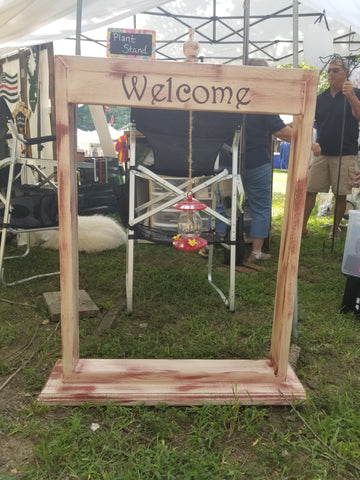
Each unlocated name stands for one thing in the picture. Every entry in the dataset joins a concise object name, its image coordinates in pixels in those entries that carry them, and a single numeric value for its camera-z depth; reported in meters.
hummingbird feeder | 1.55
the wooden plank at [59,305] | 2.05
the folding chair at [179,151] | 2.04
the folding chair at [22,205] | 2.40
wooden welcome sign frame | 1.24
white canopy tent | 2.62
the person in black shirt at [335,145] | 3.60
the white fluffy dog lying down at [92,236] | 3.33
